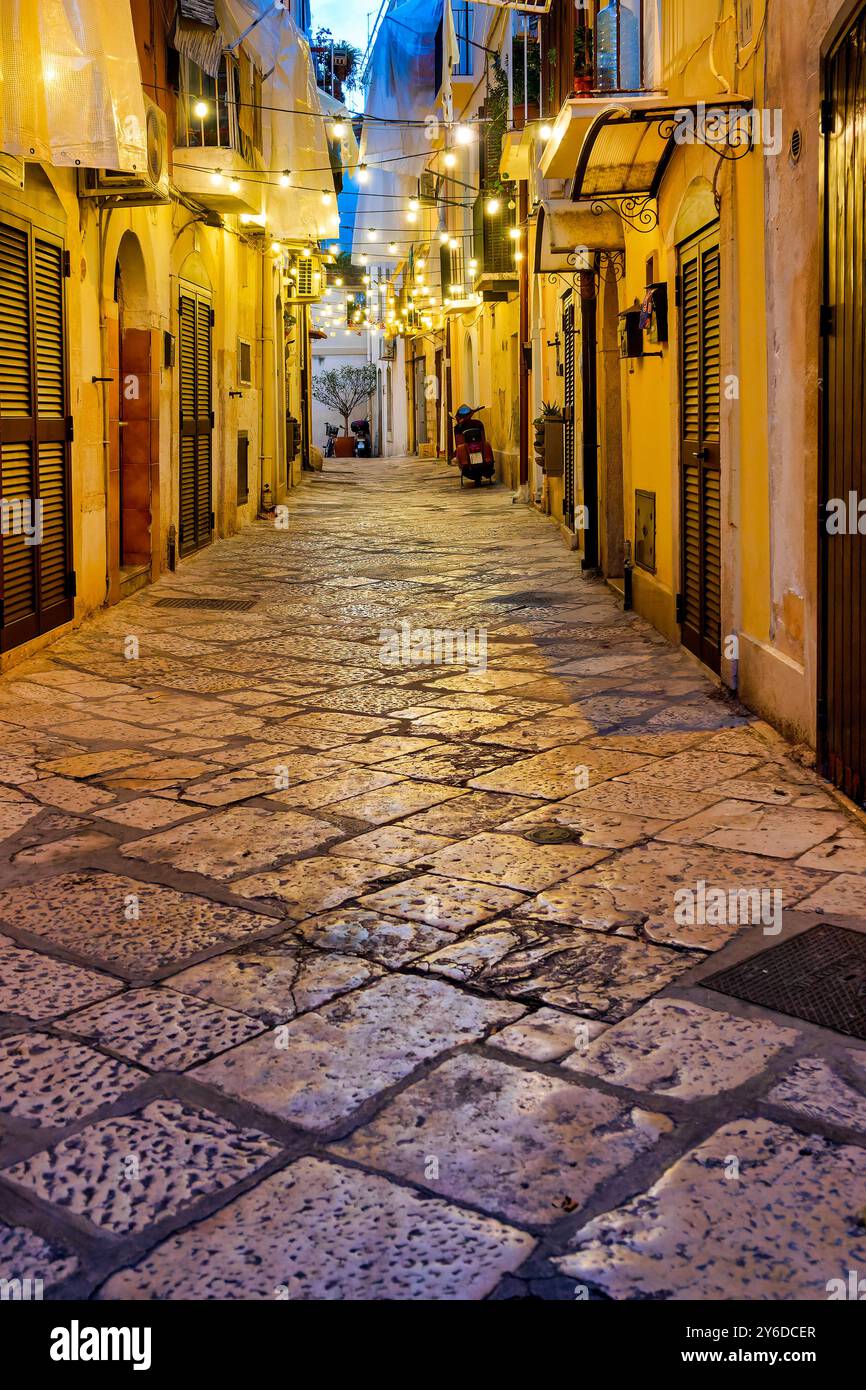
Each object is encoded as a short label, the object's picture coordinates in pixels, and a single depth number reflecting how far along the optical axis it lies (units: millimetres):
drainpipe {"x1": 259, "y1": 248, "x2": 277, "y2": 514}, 18891
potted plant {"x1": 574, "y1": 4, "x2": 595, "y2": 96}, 8562
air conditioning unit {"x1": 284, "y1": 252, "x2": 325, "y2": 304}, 24625
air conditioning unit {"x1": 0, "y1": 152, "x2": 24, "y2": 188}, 7113
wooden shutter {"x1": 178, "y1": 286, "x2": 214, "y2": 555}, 13180
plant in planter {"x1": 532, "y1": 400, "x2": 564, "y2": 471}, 15156
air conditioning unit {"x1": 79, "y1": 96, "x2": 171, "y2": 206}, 8961
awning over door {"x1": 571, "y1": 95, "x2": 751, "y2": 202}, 6479
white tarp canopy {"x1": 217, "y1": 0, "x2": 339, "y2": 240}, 15859
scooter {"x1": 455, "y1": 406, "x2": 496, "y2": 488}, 23188
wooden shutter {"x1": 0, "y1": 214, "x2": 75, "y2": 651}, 7660
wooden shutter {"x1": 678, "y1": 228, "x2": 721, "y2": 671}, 7051
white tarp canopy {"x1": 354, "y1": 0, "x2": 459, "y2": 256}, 28969
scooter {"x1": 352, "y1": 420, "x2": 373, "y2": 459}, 48031
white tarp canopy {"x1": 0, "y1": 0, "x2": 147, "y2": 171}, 6785
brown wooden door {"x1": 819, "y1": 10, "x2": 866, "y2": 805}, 4473
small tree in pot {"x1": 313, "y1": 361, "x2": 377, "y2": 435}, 56719
